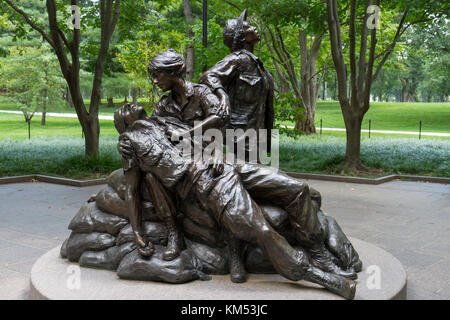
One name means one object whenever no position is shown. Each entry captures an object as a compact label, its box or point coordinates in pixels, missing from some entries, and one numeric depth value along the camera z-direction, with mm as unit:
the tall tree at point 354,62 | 11172
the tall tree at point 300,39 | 11758
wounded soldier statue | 3939
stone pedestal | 3642
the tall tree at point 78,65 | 11242
